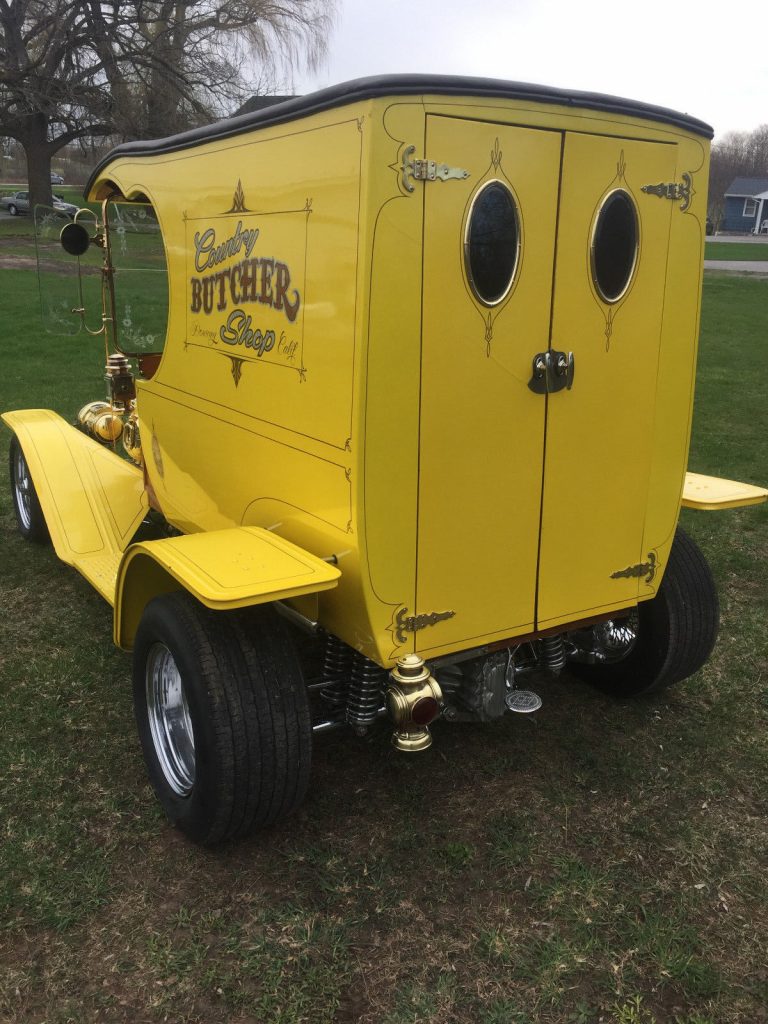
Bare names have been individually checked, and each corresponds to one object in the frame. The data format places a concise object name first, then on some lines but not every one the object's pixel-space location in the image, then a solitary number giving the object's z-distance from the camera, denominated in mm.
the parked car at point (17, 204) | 35844
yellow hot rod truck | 2303
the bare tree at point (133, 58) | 25656
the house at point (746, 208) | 67500
